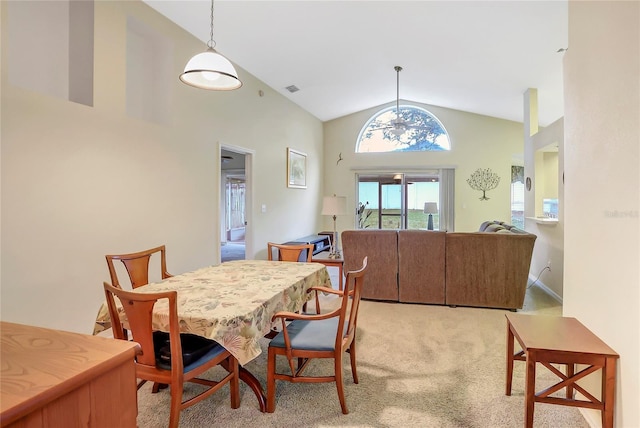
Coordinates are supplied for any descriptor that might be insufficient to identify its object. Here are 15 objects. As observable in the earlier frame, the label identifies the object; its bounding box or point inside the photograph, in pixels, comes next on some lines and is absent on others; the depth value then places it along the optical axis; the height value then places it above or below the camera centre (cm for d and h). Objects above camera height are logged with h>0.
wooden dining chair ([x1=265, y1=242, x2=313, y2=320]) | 320 -42
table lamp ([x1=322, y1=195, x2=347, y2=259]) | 435 +2
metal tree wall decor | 764 +64
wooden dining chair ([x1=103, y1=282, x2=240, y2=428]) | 152 -74
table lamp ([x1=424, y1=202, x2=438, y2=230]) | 779 +2
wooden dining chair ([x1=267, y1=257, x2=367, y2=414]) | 188 -76
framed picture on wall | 653 +78
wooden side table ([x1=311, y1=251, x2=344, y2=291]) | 395 -61
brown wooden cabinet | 58 -31
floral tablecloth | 162 -50
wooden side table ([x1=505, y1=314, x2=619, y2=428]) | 159 -68
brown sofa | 374 -62
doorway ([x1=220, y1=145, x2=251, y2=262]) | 805 +7
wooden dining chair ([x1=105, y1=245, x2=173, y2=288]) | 240 -42
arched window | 792 +173
